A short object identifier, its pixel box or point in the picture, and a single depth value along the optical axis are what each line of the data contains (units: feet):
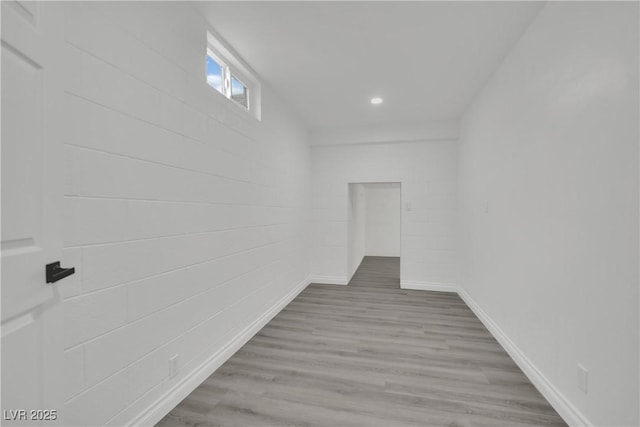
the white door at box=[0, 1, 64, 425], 2.77
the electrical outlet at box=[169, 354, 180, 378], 6.15
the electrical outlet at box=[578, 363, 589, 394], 5.27
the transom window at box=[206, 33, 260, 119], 8.27
